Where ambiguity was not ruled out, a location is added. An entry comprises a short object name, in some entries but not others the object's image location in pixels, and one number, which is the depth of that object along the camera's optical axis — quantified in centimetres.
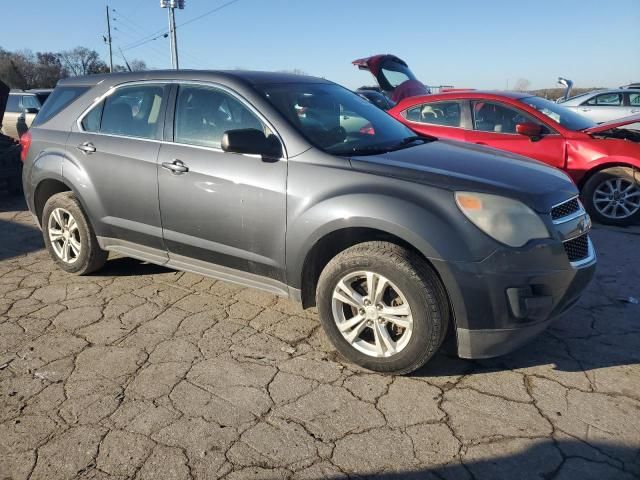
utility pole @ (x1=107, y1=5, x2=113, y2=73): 4549
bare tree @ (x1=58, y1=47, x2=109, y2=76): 6562
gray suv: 269
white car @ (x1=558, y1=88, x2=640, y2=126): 1261
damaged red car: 620
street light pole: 3303
